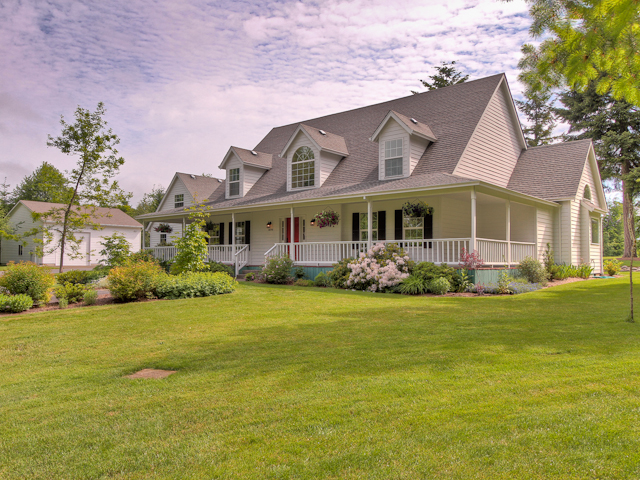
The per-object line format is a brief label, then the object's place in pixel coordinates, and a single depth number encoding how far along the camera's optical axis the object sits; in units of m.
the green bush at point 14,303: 9.87
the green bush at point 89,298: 11.07
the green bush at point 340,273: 14.95
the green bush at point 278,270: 16.28
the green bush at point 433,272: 13.01
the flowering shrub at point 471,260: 12.98
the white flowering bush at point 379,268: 13.51
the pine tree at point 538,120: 36.12
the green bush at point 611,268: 19.97
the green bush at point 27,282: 10.57
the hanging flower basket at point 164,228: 25.85
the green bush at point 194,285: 12.14
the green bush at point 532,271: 14.85
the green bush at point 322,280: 15.48
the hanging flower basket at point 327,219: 17.53
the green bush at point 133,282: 11.40
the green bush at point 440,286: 12.48
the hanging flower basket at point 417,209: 15.38
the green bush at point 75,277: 13.02
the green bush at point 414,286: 12.93
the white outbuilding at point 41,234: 32.09
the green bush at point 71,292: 11.04
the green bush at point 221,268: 18.77
